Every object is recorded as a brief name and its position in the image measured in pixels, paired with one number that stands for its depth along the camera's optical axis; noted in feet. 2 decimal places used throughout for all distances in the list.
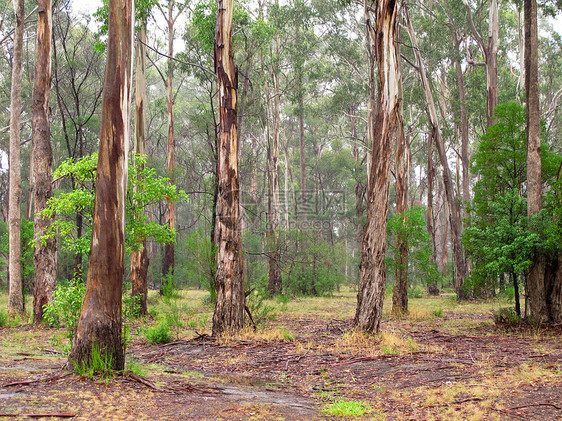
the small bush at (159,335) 34.19
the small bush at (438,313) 51.02
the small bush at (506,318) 37.99
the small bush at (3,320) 41.32
